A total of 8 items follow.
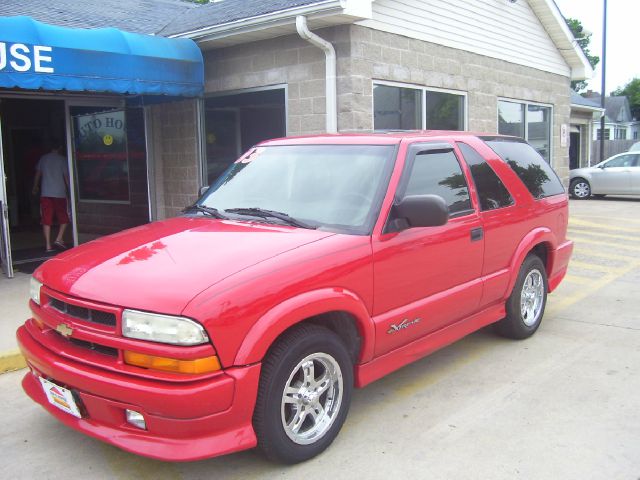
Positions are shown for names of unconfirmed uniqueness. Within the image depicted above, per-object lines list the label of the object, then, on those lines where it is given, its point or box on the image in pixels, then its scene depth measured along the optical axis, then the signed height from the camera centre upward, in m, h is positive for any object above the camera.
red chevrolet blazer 2.95 -0.71
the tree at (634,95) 58.72 +6.04
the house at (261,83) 8.39 +1.25
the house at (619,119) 52.95 +3.42
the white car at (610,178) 17.89 -0.58
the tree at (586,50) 45.97 +8.53
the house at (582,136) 23.88 +0.89
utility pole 25.72 +4.45
